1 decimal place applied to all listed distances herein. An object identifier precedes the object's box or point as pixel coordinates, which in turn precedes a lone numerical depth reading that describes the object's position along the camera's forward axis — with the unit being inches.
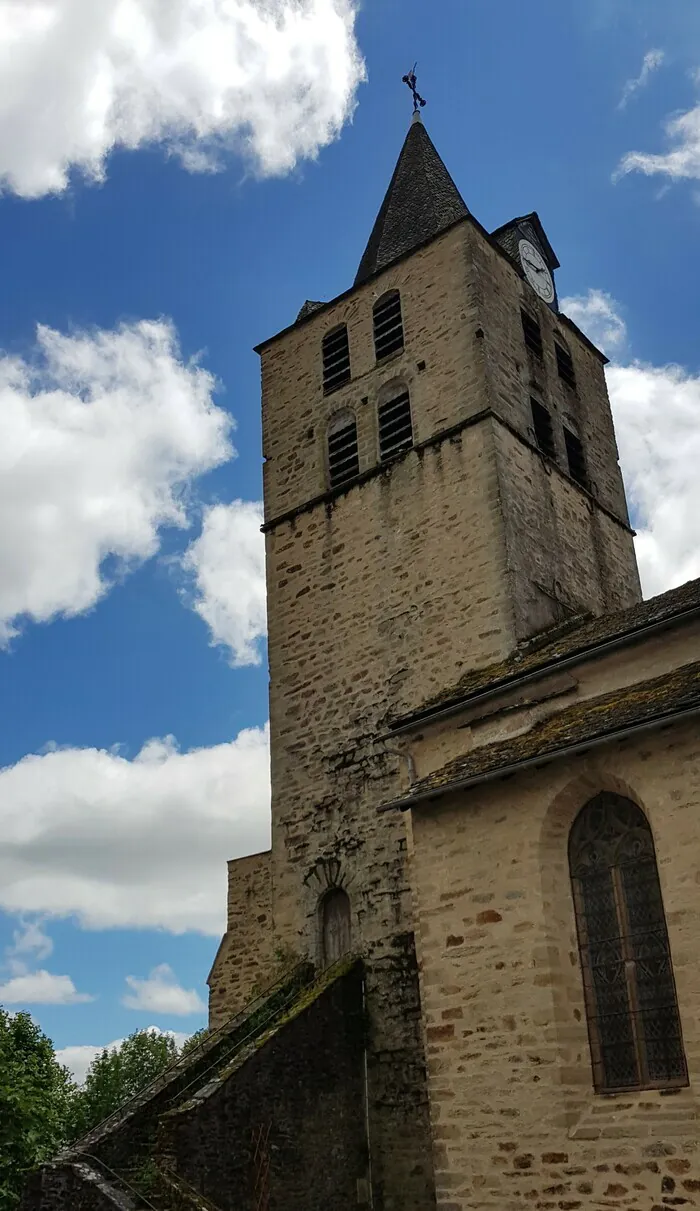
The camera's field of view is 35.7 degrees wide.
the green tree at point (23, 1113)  745.0
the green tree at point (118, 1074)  1140.7
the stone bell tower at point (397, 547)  565.9
